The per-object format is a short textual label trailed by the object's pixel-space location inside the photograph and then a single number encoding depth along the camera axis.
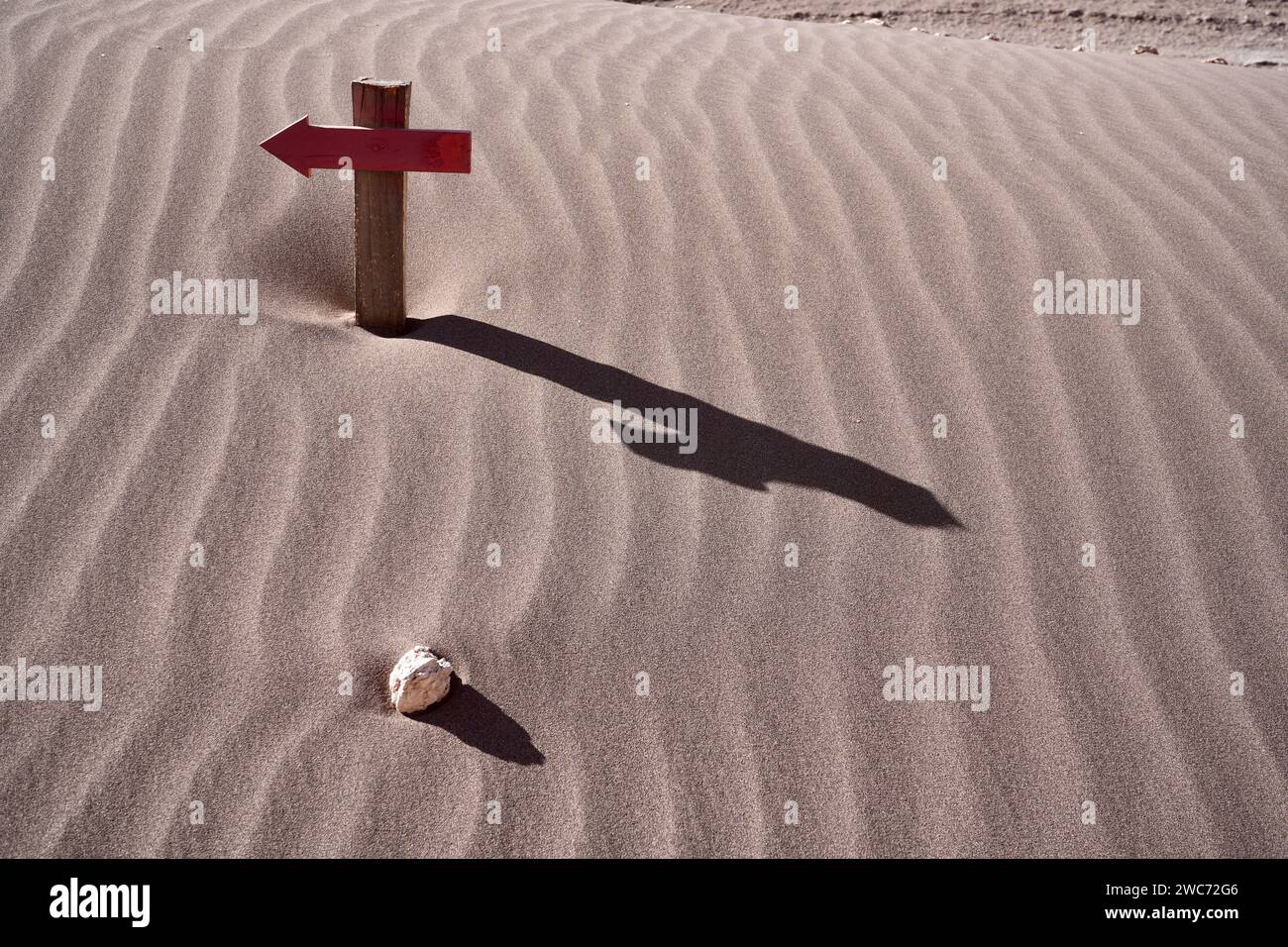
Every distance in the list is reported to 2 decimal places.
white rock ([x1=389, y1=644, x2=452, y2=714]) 2.19
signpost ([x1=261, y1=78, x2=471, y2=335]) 2.89
